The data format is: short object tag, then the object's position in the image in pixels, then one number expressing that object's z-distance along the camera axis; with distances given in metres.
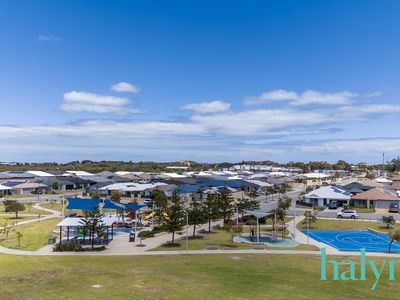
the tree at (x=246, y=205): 56.72
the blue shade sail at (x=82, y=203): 50.38
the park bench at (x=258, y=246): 38.68
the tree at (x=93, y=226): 37.88
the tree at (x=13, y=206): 58.19
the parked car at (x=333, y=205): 74.69
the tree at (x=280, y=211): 50.65
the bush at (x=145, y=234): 44.73
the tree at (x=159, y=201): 52.76
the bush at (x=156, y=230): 47.06
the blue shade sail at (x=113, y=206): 51.88
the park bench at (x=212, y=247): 37.75
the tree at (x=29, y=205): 68.30
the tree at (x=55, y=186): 103.62
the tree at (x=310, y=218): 52.43
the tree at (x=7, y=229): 43.82
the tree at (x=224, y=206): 51.84
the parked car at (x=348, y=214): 62.30
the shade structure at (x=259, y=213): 44.20
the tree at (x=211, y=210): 48.52
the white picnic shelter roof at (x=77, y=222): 40.62
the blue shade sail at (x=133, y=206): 49.39
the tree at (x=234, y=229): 47.35
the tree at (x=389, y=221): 48.49
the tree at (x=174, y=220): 40.31
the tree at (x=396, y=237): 35.22
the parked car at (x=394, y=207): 68.88
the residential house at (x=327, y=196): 78.44
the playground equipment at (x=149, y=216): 57.76
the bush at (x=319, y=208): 68.78
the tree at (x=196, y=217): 44.94
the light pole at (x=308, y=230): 42.48
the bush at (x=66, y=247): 36.91
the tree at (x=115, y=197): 74.50
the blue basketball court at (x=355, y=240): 39.94
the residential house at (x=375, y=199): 72.45
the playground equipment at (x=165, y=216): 41.43
